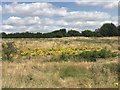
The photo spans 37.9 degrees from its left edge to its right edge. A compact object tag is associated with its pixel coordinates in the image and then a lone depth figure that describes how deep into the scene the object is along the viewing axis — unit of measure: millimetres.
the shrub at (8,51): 8326
